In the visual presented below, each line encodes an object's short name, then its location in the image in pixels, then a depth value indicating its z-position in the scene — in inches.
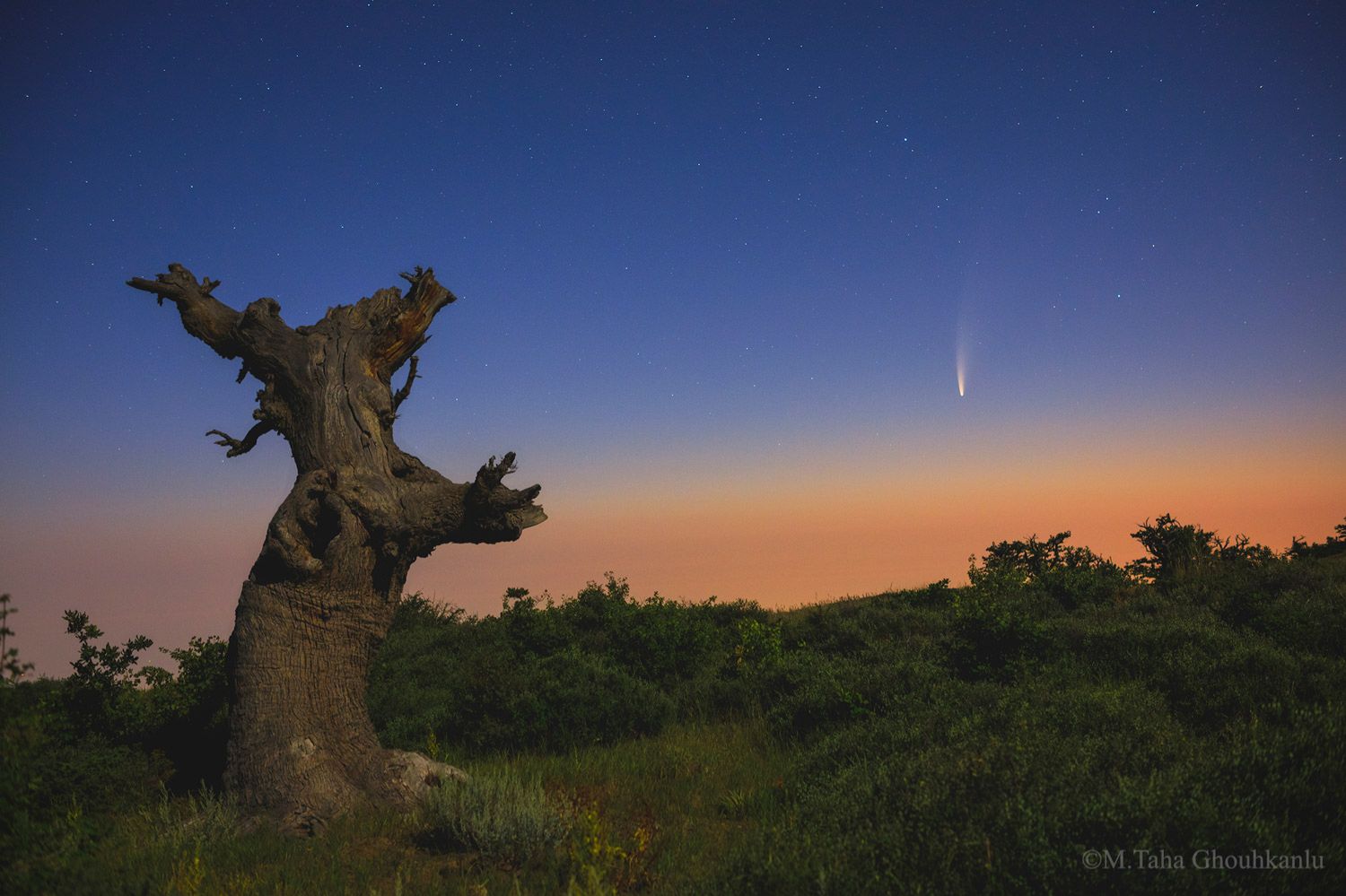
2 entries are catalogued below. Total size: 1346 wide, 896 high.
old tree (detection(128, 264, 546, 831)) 297.1
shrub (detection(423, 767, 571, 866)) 229.9
